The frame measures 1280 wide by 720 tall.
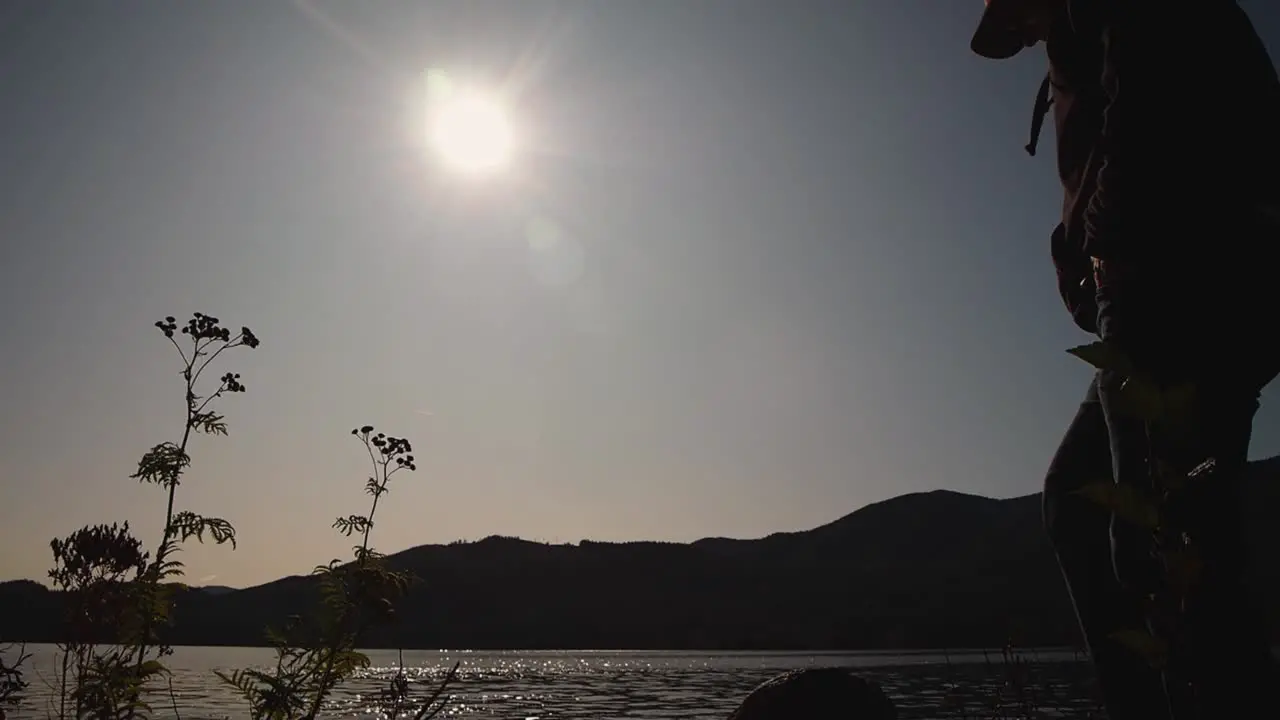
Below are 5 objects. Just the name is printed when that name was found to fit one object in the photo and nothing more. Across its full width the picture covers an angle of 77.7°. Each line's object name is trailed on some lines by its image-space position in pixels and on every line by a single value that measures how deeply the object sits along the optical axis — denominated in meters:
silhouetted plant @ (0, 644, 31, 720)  3.42
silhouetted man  1.86
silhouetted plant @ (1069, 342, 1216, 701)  1.04
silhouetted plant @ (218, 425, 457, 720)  4.35
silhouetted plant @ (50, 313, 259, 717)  3.99
